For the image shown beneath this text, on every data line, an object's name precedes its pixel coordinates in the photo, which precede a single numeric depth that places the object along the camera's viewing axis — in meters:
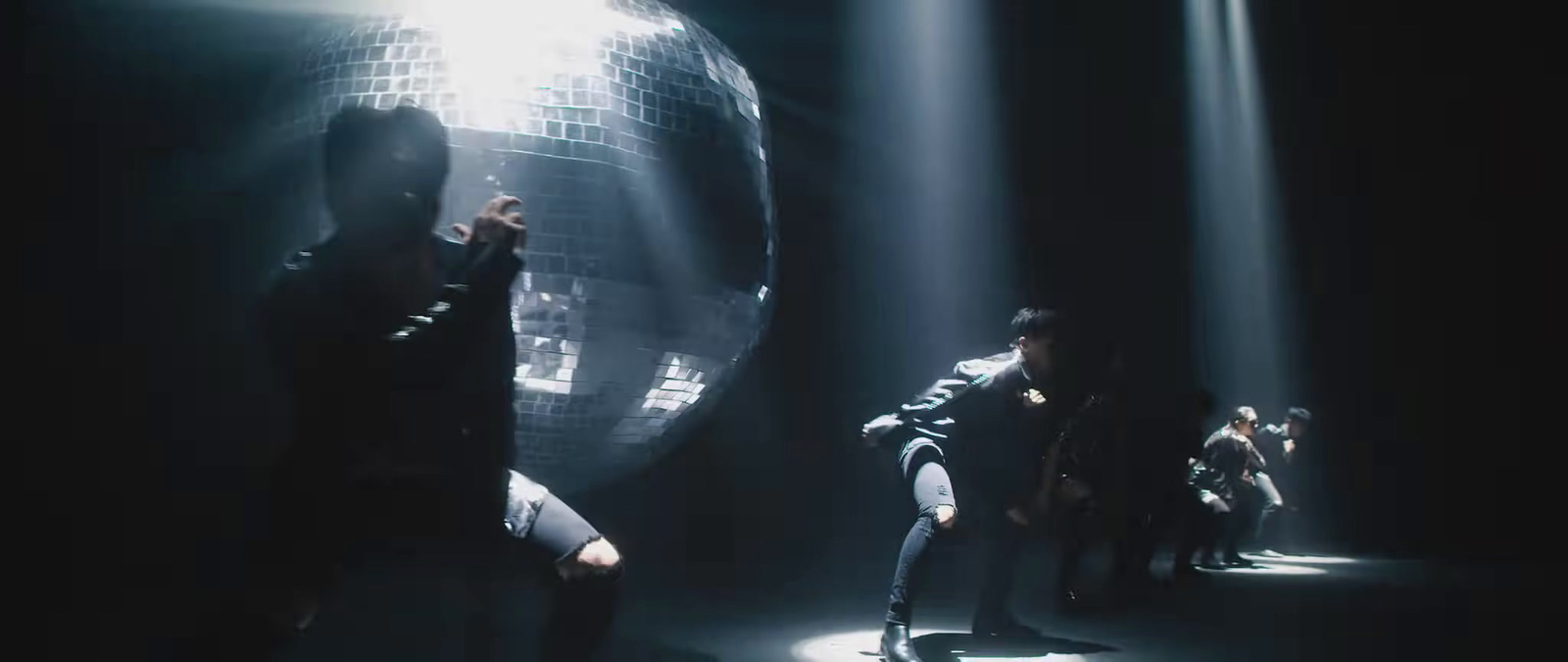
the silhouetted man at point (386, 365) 1.63
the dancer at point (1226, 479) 7.48
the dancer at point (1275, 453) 9.06
